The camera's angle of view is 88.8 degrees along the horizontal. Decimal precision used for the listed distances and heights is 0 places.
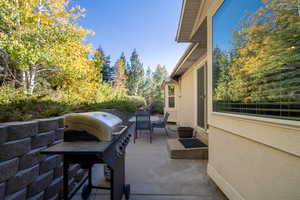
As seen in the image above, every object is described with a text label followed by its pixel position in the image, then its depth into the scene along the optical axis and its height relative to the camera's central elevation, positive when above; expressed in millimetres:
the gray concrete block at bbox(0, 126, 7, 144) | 1174 -253
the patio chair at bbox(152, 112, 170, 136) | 5664 -820
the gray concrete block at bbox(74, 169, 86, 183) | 2324 -1155
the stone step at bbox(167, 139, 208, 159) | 3447 -1146
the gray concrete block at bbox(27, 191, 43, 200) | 1473 -946
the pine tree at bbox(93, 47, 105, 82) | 9030 +2412
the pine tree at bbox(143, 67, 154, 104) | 30438 +4141
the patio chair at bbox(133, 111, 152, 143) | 5301 -672
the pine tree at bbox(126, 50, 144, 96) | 30423 +5550
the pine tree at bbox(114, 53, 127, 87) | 25880 +4610
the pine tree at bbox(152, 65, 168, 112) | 32319 +6197
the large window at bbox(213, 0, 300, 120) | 1120 +418
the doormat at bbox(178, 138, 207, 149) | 3715 -1054
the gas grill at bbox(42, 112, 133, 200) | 1174 -354
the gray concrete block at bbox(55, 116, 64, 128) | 1971 -256
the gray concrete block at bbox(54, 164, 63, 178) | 1836 -859
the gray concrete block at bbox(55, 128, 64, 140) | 1905 -410
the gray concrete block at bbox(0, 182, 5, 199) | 1137 -664
